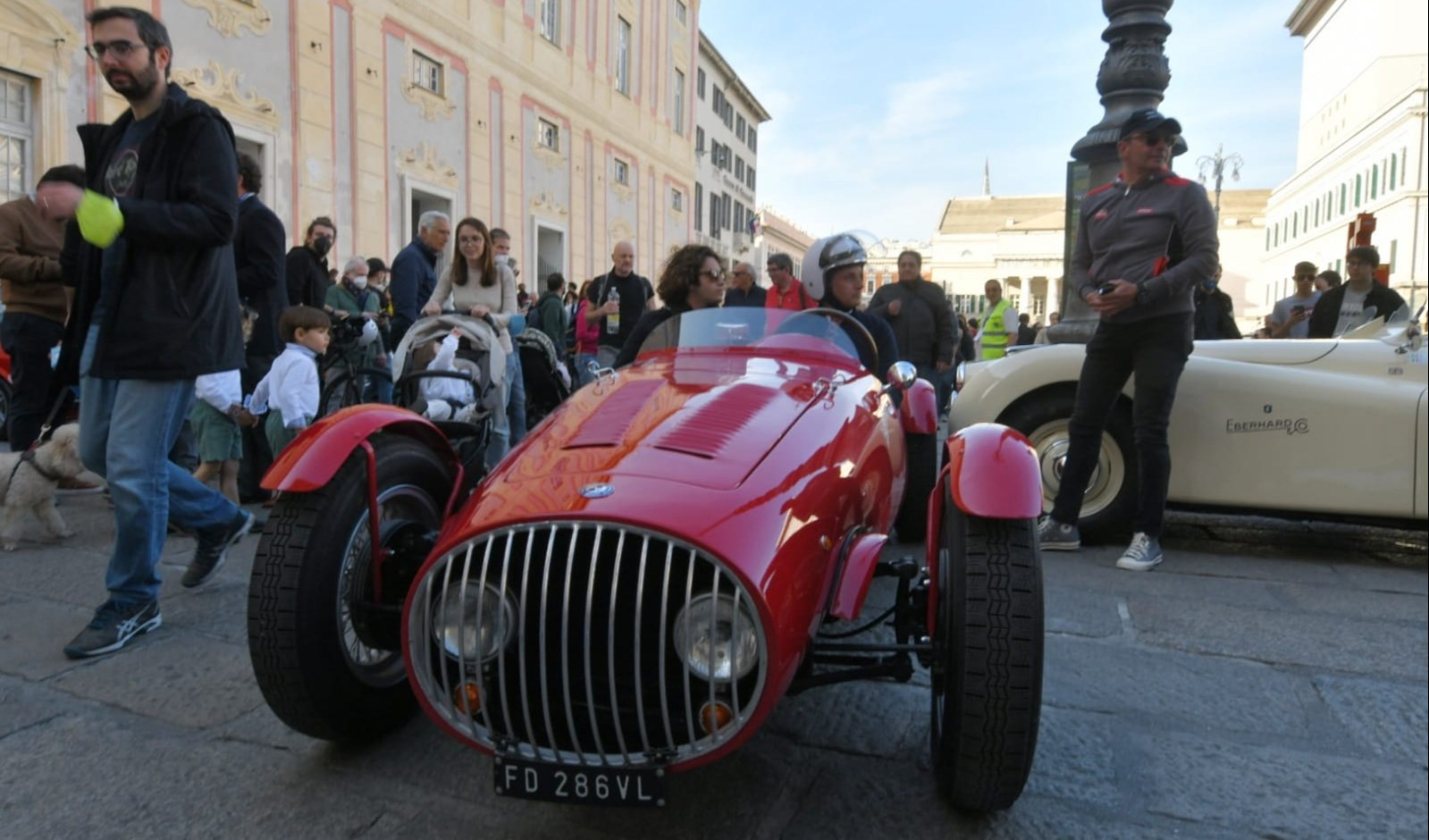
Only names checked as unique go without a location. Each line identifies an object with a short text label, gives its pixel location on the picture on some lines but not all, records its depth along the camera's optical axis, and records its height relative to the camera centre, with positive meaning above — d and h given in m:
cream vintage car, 3.97 -0.18
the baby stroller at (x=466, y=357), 4.77 +0.11
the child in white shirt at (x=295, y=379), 4.60 -0.02
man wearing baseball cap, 3.82 +0.37
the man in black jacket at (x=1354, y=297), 5.99 +0.63
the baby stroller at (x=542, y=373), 6.00 +0.04
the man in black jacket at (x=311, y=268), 6.40 +0.77
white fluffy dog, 3.98 -0.47
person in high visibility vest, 12.10 +0.77
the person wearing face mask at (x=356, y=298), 5.78 +0.66
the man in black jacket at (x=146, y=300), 2.76 +0.23
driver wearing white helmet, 4.07 +0.50
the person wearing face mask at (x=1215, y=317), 7.15 +0.56
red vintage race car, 1.66 -0.42
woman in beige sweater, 5.59 +0.60
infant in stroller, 4.67 -0.08
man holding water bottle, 7.23 +0.63
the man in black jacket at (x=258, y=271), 4.42 +0.52
